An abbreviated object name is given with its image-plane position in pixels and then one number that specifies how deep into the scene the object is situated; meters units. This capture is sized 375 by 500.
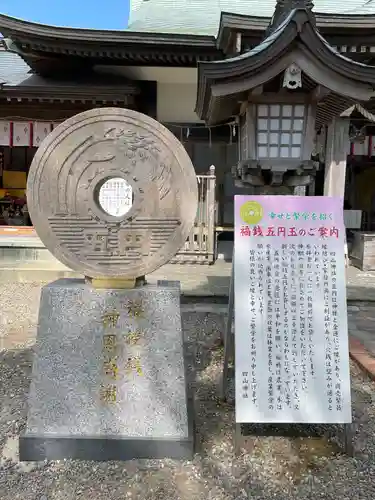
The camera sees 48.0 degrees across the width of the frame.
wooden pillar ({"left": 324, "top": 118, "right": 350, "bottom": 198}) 7.91
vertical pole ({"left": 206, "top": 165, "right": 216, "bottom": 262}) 7.98
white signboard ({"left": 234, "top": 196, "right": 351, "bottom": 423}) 2.44
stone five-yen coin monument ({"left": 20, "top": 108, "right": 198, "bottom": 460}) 2.42
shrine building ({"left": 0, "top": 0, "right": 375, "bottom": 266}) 4.14
